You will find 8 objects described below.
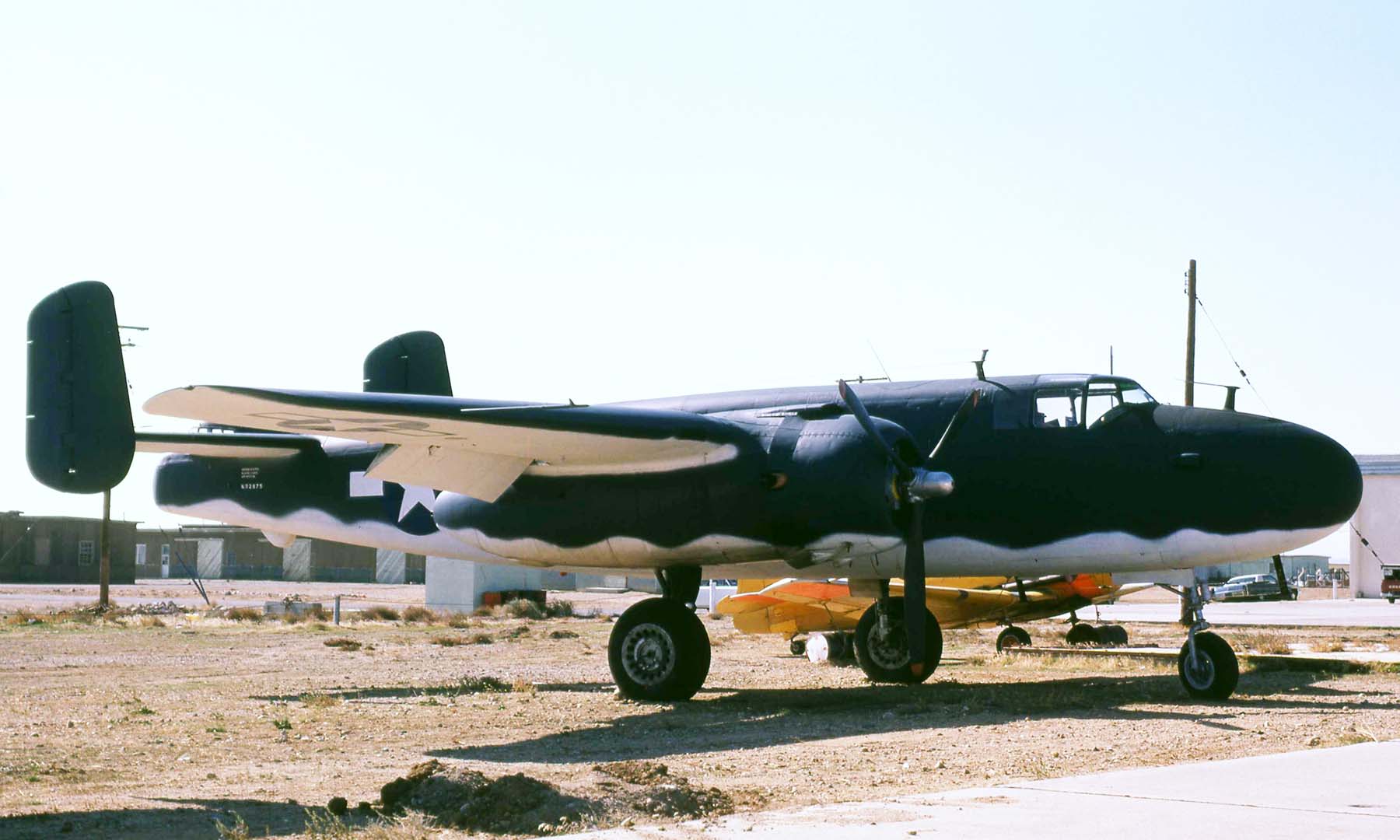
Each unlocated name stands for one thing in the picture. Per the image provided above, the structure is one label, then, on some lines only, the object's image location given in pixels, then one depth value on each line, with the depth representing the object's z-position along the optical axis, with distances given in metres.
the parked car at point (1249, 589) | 71.31
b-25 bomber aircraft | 14.95
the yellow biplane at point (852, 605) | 25.45
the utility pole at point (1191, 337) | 35.00
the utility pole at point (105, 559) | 47.28
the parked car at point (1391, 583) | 62.84
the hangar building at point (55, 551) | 98.00
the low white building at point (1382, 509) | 65.62
